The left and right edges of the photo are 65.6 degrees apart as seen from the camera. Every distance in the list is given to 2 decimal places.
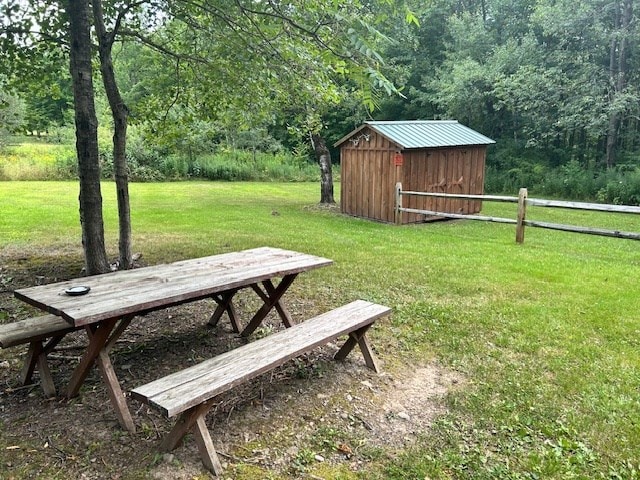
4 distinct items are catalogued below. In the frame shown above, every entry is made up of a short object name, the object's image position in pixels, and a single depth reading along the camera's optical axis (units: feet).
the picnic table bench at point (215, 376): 7.34
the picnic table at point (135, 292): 8.63
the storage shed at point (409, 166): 35.04
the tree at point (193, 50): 13.51
